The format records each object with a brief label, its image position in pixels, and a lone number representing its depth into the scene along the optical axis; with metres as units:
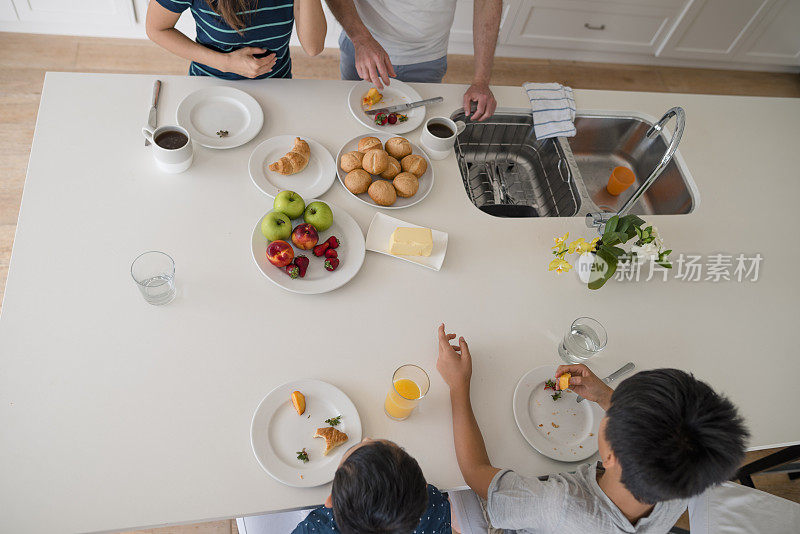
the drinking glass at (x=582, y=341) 1.42
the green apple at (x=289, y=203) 1.43
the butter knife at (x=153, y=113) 1.55
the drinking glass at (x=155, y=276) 1.29
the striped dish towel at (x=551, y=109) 1.84
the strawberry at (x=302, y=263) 1.40
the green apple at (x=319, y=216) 1.44
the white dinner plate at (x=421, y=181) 1.59
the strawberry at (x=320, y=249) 1.44
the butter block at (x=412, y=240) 1.46
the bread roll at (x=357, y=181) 1.56
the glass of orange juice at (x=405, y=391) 1.23
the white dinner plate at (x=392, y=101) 1.72
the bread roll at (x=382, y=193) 1.55
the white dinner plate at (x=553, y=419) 1.31
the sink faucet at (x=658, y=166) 1.38
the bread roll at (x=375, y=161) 1.56
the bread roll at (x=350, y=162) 1.58
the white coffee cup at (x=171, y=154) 1.44
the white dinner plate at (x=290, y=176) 1.54
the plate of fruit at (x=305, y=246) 1.40
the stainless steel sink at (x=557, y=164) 1.86
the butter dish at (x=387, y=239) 1.49
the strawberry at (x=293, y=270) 1.38
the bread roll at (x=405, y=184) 1.57
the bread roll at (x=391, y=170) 1.59
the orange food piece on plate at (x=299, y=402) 1.22
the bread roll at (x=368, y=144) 1.61
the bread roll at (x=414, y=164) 1.62
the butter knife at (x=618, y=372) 1.41
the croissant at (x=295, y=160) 1.53
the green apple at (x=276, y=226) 1.40
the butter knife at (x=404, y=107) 1.73
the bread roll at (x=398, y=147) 1.64
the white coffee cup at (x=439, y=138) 1.67
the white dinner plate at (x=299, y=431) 1.17
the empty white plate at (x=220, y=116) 1.58
